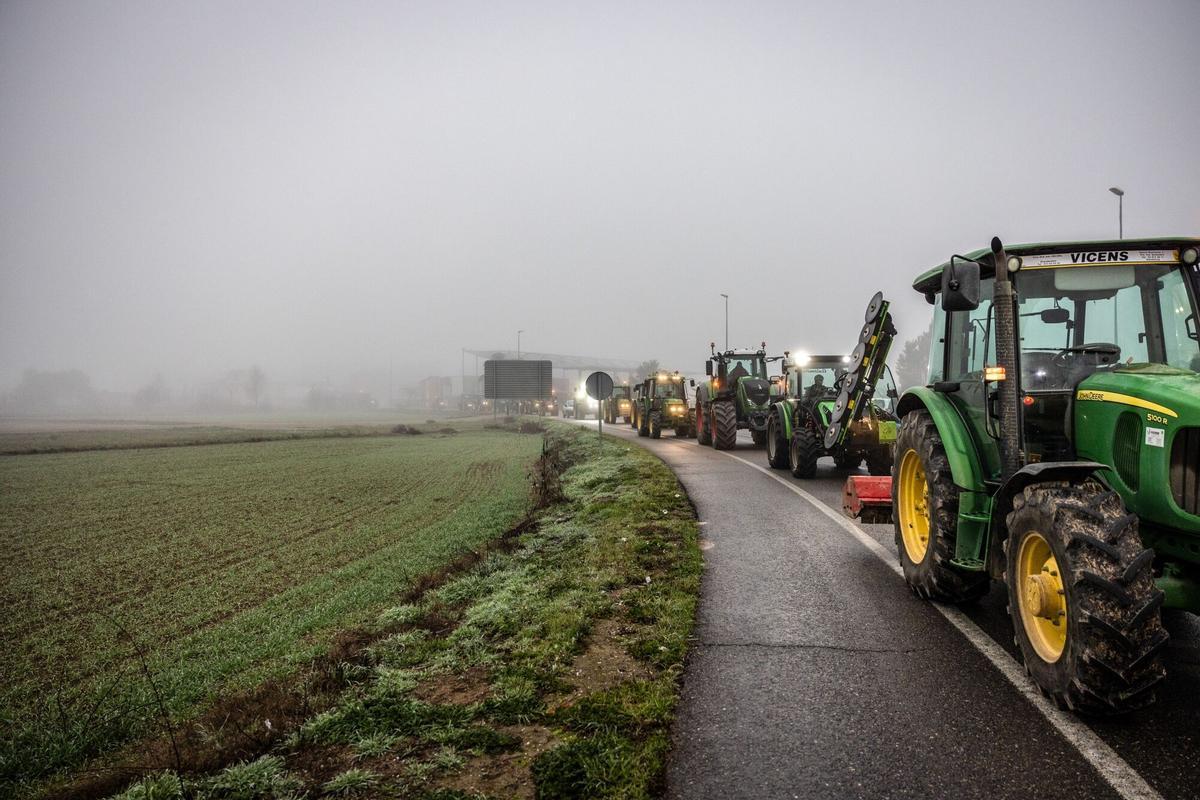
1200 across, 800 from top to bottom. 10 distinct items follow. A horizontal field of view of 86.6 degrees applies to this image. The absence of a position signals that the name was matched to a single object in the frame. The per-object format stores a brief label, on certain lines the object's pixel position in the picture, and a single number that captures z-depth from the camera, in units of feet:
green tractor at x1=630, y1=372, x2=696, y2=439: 86.79
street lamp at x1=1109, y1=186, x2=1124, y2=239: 59.39
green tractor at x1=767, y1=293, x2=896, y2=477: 30.63
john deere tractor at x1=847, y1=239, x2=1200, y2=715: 10.21
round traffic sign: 60.80
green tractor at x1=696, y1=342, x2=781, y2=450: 62.80
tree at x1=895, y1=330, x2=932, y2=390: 324.39
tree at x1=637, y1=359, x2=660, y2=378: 400.67
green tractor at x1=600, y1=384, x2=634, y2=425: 143.59
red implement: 22.76
